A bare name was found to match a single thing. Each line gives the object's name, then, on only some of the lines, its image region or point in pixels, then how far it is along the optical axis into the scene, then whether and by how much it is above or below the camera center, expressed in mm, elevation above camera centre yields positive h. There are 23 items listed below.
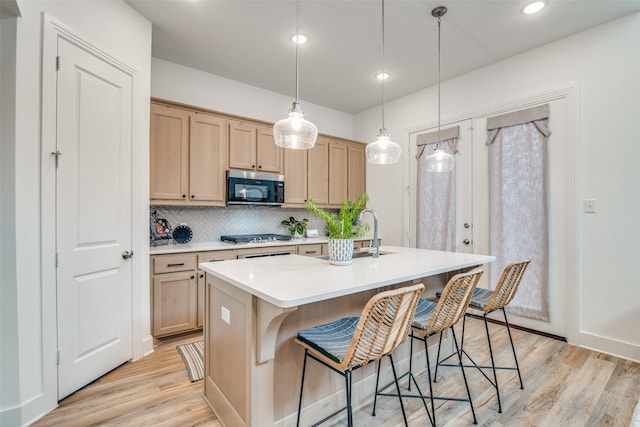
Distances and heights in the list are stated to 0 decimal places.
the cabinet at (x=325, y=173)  4160 +622
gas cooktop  3531 -272
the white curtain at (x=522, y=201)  3098 +153
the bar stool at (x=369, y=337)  1258 -558
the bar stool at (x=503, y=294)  1973 -529
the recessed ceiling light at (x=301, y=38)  2959 +1723
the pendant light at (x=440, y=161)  2650 +475
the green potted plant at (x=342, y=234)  1979 -122
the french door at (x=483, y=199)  3008 +186
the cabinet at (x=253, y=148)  3596 +822
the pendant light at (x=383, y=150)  2361 +504
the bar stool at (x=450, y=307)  1638 -511
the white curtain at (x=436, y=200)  3807 +199
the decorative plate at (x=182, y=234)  3385 -205
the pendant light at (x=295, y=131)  1930 +541
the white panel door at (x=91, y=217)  2018 -10
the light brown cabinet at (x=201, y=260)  3043 -452
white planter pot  1979 -230
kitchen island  1439 -578
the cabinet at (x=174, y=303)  2816 -825
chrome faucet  2205 -215
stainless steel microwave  3525 +331
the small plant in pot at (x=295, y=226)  4330 -152
